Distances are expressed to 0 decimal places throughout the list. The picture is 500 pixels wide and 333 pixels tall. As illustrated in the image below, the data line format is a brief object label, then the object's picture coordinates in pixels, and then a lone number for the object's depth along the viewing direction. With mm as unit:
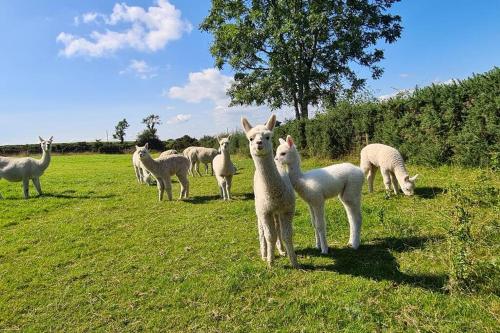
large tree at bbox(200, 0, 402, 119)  25109
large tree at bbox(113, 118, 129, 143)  80625
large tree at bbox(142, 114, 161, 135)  68912
